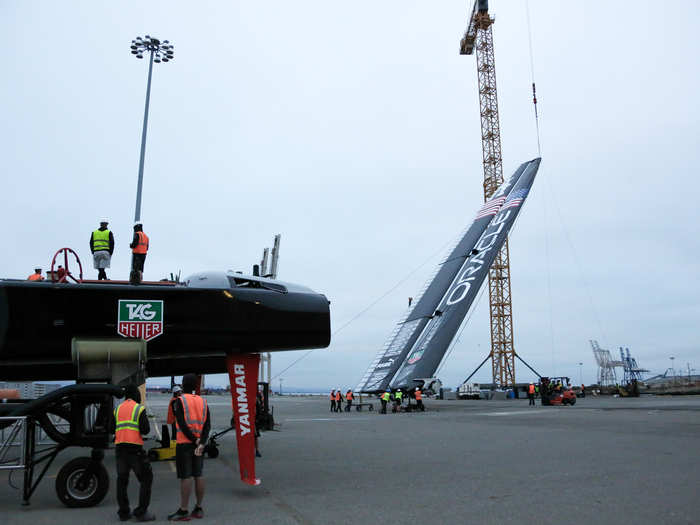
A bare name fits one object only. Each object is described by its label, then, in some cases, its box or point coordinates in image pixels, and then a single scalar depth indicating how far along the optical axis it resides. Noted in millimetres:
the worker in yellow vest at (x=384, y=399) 29797
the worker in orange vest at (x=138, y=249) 10484
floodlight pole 18516
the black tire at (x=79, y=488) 7098
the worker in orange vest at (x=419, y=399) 28861
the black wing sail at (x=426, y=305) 32188
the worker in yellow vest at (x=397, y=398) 29500
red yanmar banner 8203
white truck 48969
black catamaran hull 7980
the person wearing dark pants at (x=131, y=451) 6492
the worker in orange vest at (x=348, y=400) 32281
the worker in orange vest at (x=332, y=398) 33031
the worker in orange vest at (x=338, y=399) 32406
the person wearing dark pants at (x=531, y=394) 35134
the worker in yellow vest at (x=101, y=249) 10164
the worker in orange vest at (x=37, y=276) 9158
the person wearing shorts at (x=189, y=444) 6359
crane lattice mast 66312
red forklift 34969
